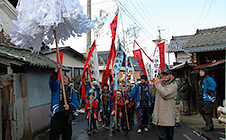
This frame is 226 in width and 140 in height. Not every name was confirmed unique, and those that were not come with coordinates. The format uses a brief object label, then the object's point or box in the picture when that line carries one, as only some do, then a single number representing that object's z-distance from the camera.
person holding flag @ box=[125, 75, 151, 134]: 7.71
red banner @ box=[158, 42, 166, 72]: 11.45
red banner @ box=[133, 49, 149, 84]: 10.25
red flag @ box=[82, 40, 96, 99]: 9.80
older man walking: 4.84
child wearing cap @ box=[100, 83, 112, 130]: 8.66
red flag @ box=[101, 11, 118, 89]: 7.94
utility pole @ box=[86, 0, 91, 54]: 12.39
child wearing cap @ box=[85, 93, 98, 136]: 7.62
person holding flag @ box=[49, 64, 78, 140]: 4.45
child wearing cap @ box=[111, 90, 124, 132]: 8.01
